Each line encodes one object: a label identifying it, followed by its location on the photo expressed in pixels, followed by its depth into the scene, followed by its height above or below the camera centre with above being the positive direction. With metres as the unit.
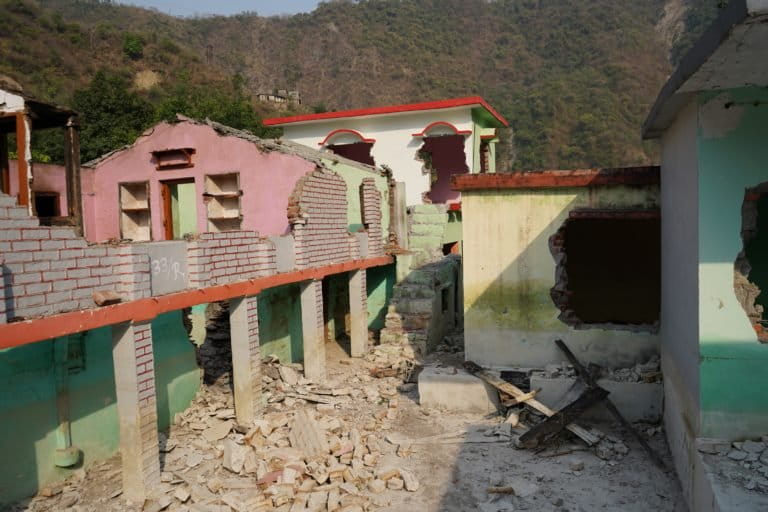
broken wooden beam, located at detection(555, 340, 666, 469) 7.48 -2.80
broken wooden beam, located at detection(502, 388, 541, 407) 8.88 -2.77
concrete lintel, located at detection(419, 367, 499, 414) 9.40 -2.82
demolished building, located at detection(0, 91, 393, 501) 5.98 -0.66
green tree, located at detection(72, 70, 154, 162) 25.81 +5.68
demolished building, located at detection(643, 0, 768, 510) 5.58 -0.61
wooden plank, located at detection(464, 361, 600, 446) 7.95 -2.70
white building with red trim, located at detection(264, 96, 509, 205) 20.94 +3.57
